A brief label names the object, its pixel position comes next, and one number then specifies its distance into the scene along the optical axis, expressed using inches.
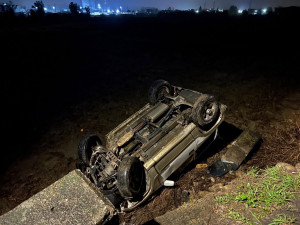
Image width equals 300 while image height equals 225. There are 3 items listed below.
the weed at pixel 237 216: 102.2
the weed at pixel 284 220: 94.3
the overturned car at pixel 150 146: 138.2
